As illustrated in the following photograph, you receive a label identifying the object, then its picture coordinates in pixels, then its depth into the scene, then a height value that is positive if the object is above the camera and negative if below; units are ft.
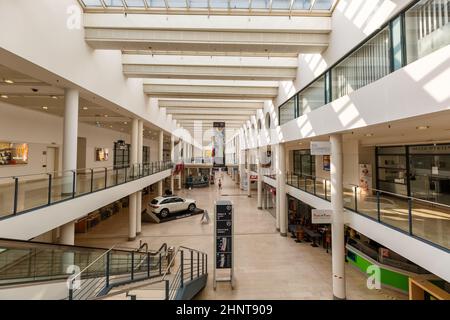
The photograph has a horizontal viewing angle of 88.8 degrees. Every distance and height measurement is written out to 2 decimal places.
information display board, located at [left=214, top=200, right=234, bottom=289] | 27.78 -8.27
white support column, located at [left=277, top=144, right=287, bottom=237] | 45.83 -5.33
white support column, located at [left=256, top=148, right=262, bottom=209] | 68.13 -5.73
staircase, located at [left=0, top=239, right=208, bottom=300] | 14.93 -8.59
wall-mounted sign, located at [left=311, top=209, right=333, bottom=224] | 24.23 -5.28
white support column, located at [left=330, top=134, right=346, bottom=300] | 24.68 -6.26
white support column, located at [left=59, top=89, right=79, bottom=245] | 23.86 +3.05
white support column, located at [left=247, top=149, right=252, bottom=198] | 85.68 -6.52
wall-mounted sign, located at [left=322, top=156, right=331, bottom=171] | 45.83 +0.73
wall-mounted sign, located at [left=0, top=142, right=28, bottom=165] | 32.57 +1.97
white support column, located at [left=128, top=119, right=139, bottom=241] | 44.56 -5.62
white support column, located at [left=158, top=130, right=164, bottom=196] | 68.13 +4.45
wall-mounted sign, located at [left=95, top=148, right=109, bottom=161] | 58.13 +3.22
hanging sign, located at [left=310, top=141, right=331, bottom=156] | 26.16 +2.07
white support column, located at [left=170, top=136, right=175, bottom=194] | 89.27 +4.51
